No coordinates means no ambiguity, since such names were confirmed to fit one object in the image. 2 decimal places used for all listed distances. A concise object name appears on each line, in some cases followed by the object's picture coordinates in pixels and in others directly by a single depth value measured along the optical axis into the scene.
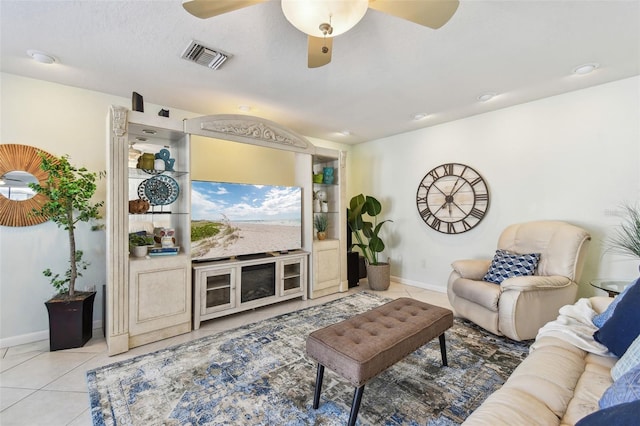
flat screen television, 3.12
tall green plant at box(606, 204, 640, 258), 2.75
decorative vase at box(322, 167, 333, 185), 4.35
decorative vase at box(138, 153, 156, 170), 2.83
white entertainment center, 2.48
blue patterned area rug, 1.69
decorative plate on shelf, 2.85
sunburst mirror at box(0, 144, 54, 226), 2.58
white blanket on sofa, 1.54
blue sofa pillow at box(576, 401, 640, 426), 0.64
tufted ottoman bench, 1.52
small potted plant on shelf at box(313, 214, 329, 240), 4.28
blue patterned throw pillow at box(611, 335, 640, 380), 1.14
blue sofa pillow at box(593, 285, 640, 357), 1.34
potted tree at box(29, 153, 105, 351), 2.48
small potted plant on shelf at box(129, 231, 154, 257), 2.70
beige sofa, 1.04
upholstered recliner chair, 2.50
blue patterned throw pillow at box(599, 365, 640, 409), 0.87
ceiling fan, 1.35
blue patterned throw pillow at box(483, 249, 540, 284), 2.86
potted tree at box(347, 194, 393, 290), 4.44
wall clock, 3.87
